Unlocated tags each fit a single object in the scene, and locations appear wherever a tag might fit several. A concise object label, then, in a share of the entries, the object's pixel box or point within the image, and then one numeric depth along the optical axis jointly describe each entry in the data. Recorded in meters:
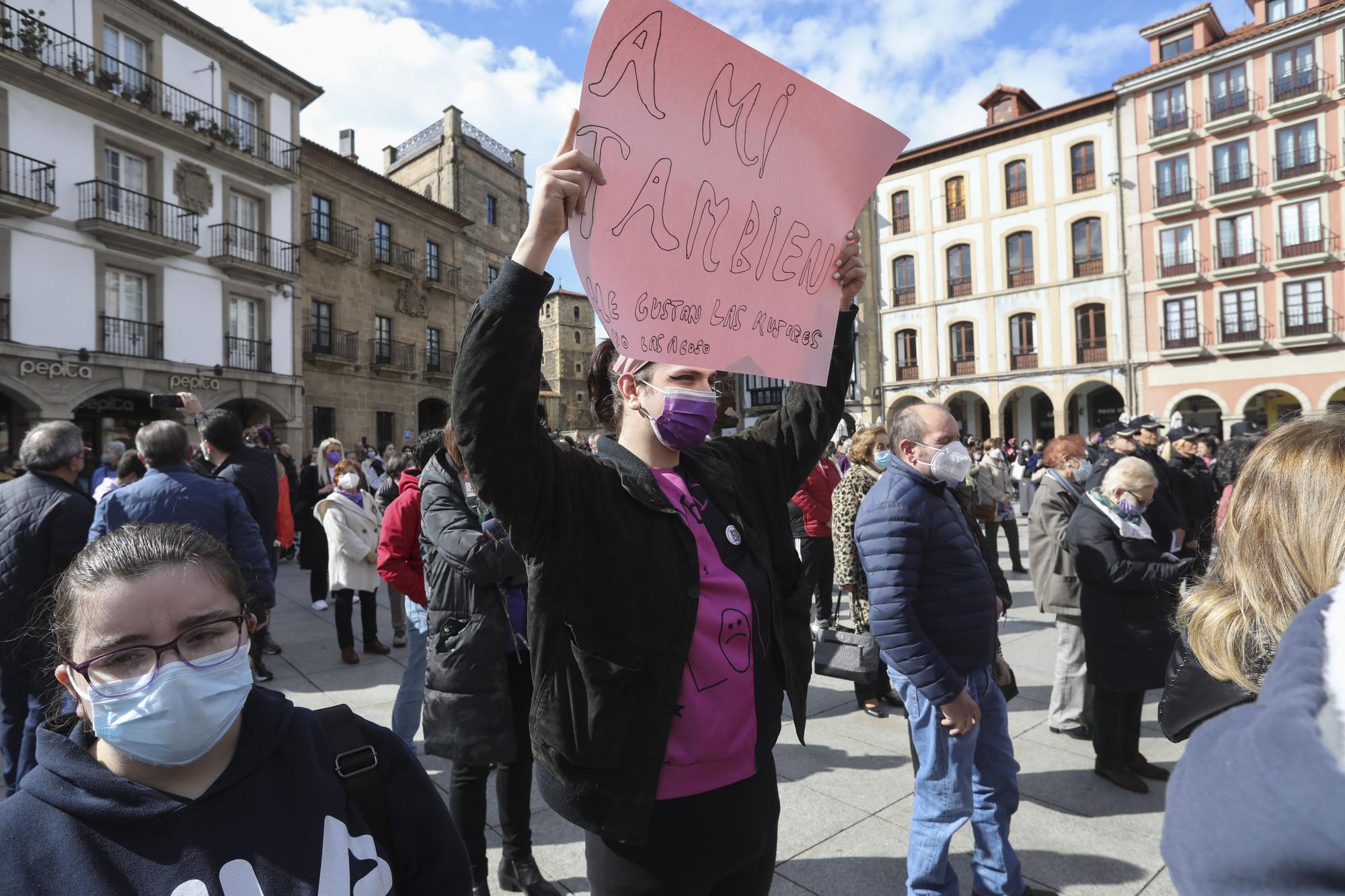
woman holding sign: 1.33
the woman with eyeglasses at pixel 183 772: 1.16
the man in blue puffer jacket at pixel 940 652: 2.49
